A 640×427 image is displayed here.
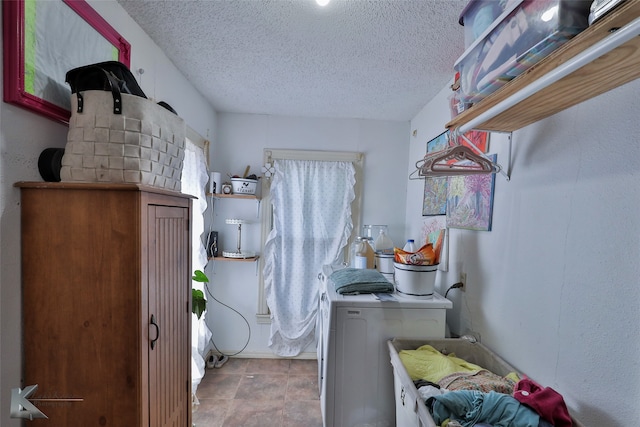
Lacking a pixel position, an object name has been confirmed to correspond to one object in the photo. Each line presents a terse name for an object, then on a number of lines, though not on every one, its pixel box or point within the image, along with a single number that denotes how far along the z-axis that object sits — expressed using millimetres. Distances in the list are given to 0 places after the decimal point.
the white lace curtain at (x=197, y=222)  2178
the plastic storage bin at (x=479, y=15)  912
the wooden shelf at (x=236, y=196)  2507
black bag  897
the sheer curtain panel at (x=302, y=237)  2689
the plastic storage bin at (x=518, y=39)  643
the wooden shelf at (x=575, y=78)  576
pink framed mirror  829
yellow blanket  1233
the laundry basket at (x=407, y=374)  1006
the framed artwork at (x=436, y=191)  1919
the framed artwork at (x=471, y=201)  1437
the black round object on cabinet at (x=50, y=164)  940
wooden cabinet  868
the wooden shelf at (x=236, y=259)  2518
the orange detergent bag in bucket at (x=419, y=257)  1571
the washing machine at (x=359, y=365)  1491
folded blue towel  1616
